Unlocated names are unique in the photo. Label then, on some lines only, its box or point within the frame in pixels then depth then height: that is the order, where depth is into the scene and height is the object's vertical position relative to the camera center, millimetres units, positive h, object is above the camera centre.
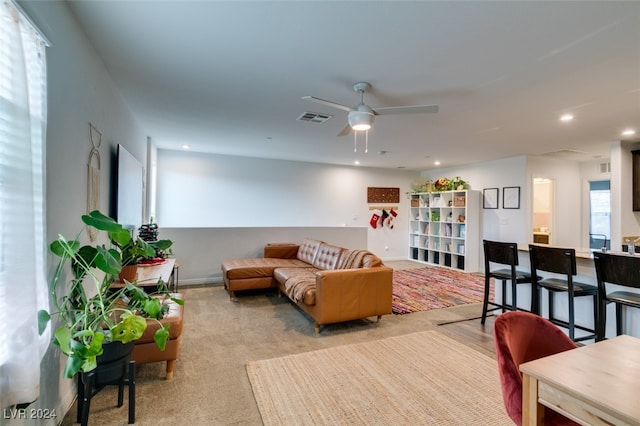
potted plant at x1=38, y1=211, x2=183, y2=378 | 1287 -506
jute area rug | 1923 -1291
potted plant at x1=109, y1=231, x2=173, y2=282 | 1724 -304
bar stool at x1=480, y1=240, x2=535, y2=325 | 3209 -642
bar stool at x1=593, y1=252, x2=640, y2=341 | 2289 -505
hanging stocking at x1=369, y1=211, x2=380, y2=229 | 8141 -170
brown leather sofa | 3236 -857
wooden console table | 2678 -631
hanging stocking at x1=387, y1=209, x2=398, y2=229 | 8289 -88
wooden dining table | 941 -579
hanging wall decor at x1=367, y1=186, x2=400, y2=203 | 8086 +516
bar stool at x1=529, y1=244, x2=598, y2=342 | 2709 -638
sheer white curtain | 1254 -16
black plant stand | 1706 -981
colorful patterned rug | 4340 -1289
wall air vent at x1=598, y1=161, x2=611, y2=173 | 6125 +990
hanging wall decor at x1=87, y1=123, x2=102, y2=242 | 2273 +285
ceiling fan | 2686 +939
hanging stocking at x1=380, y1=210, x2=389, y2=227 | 8234 -116
